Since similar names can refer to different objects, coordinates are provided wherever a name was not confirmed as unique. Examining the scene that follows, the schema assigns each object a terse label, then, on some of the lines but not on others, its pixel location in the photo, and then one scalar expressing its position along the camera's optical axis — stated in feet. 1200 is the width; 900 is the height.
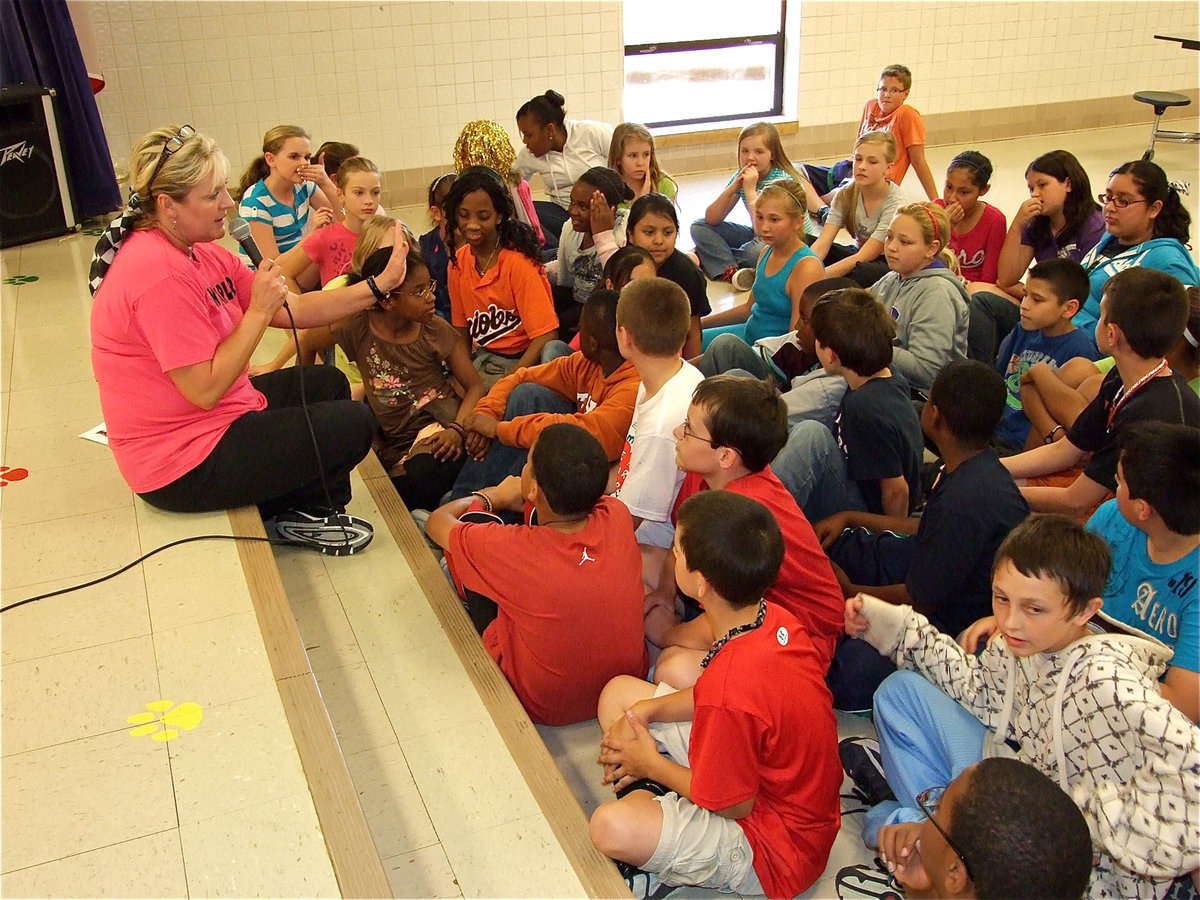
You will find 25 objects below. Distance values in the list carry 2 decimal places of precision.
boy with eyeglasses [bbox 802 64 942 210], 19.40
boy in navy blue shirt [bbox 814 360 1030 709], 7.64
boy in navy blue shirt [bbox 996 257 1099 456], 10.64
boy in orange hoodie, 9.78
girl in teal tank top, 12.22
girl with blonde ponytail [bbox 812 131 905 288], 14.64
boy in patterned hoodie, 5.59
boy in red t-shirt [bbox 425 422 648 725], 7.34
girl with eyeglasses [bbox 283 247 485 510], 10.72
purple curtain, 18.42
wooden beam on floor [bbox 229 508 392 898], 5.75
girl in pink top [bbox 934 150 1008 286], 14.32
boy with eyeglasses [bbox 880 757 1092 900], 4.83
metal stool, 23.35
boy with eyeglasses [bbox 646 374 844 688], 7.59
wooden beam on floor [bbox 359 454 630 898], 6.27
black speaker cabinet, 17.94
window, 25.62
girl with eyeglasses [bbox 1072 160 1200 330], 11.37
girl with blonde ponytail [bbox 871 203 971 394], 10.94
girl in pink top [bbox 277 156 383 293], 12.95
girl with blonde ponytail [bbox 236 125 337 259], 13.99
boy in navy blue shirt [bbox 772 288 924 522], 9.00
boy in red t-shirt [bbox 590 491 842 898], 6.02
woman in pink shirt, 8.23
